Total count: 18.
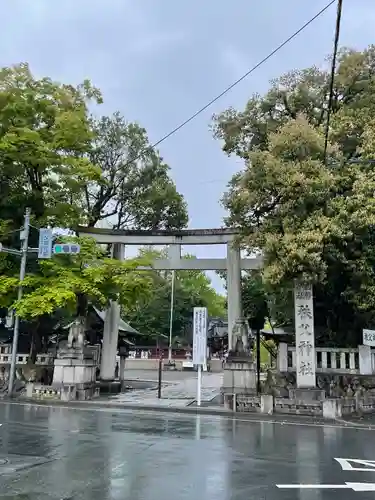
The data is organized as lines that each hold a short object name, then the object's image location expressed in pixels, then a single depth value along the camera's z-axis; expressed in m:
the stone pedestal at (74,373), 16.27
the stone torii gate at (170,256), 18.55
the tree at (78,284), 15.36
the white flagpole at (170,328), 42.49
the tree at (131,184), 23.02
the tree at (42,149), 17.22
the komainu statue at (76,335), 16.86
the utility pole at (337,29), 6.51
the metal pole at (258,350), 17.05
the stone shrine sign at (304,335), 14.17
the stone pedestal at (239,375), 15.33
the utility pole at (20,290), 16.62
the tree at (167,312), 44.72
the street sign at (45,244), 15.98
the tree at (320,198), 13.39
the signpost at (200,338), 15.64
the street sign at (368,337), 13.83
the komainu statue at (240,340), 15.79
